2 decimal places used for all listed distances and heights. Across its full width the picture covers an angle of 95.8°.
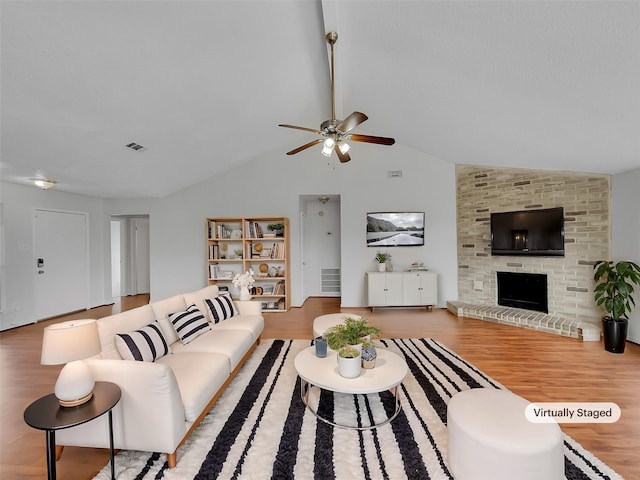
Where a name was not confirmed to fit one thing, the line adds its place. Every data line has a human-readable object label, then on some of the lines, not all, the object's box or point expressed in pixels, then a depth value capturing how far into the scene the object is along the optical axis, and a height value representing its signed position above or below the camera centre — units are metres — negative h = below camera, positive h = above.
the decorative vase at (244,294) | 3.71 -0.66
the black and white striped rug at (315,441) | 1.59 -1.26
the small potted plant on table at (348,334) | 2.17 -0.71
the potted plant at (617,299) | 3.19 -0.69
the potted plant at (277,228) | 5.49 +0.27
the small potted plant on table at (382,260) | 5.30 -0.36
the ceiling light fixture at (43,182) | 4.08 +0.89
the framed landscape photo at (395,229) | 5.43 +0.23
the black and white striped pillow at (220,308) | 3.11 -0.72
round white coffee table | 1.87 -0.93
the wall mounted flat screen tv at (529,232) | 4.19 +0.10
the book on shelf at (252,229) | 5.45 +0.25
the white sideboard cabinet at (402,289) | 5.14 -0.87
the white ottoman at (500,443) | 1.30 -0.95
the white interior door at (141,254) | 7.48 -0.26
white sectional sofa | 1.58 -0.89
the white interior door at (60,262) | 4.88 -0.32
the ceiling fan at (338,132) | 2.47 +1.01
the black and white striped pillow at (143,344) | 1.99 -0.72
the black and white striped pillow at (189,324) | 2.58 -0.74
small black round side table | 1.31 -0.80
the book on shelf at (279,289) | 5.48 -0.89
